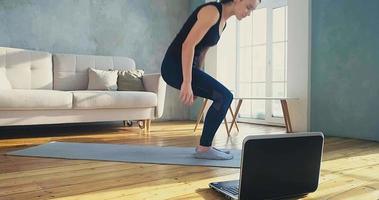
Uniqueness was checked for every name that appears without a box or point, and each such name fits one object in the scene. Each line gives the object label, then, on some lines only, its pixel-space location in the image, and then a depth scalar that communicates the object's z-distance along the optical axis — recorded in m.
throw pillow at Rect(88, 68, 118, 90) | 3.67
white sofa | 2.78
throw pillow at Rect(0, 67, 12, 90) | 3.16
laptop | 1.11
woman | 1.67
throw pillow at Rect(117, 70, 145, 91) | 3.66
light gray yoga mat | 1.91
